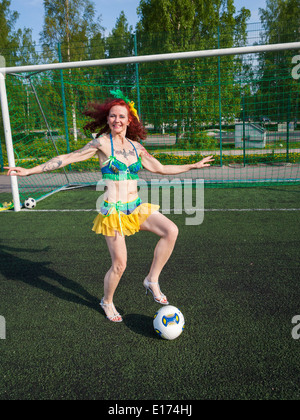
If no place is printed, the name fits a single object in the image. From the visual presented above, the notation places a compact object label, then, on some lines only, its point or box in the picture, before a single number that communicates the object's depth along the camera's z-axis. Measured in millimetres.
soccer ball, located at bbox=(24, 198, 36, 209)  7734
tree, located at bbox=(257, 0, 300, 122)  11219
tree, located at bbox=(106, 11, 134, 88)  11391
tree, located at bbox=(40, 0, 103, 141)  21000
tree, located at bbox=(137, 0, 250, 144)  11344
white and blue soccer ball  2867
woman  3098
